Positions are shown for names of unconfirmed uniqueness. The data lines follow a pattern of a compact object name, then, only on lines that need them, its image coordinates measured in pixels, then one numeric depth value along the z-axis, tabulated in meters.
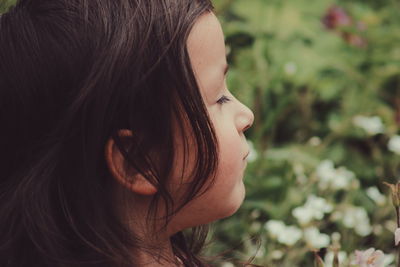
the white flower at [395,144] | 2.42
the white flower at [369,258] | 1.22
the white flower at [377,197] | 2.30
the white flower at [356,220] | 2.29
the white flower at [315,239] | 2.01
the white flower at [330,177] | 2.29
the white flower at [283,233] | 2.07
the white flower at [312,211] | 2.06
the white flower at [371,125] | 2.49
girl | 1.15
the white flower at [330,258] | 1.94
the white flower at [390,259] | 1.96
